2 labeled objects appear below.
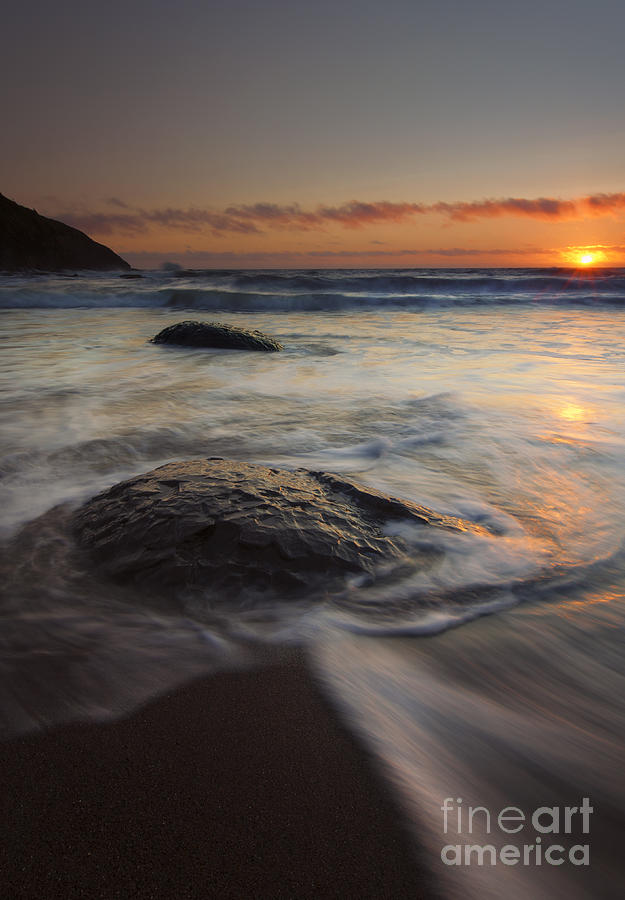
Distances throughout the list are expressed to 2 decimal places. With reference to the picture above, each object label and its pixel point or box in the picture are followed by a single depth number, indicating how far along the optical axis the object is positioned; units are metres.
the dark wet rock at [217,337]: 7.71
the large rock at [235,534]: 1.80
